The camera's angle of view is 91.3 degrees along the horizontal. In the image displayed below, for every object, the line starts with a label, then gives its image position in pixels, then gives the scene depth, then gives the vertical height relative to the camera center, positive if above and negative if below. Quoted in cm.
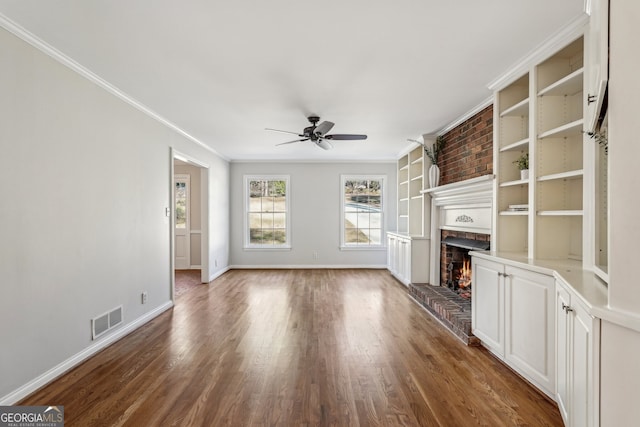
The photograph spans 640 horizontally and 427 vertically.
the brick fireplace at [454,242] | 350 -38
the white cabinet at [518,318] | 217 -83
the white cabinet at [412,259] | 521 -79
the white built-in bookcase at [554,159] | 254 +46
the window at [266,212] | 750 +2
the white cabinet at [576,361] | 135 -75
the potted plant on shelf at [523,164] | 280 +47
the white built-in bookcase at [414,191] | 575 +42
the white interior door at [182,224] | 752 -28
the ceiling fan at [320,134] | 379 +103
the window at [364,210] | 750 +8
